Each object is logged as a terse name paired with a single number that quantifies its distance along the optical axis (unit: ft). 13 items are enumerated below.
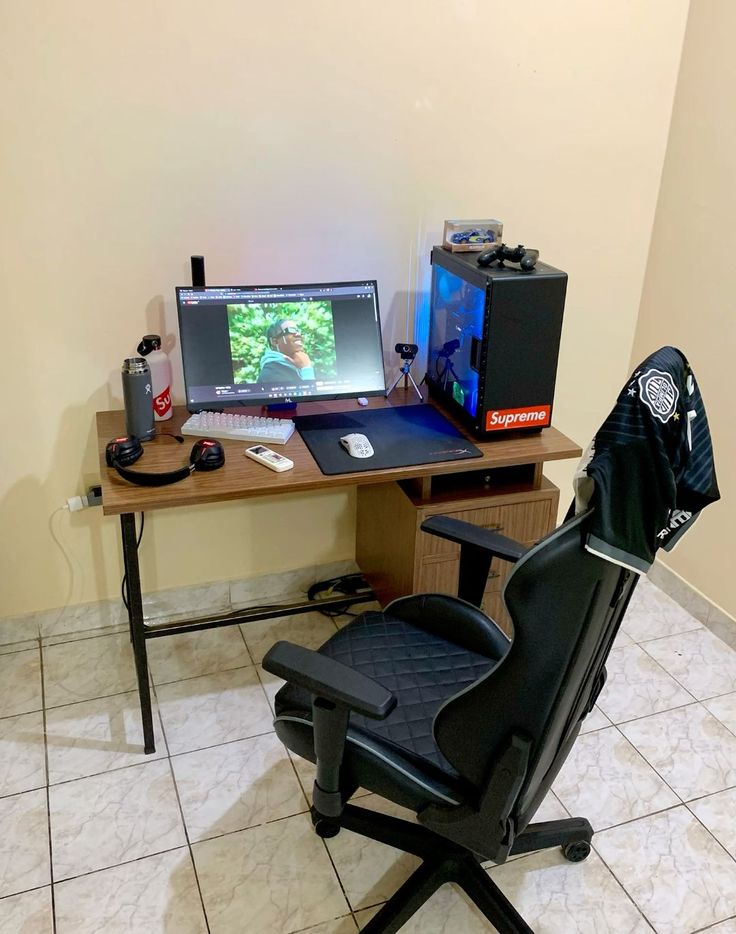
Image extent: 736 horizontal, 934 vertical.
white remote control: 6.65
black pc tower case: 6.82
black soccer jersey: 3.75
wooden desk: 6.30
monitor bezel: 7.22
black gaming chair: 4.04
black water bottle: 6.65
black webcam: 7.97
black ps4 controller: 6.97
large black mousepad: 6.84
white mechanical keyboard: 7.08
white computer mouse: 6.89
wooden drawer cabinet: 7.29
